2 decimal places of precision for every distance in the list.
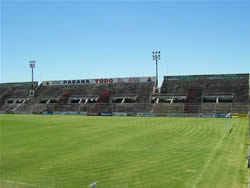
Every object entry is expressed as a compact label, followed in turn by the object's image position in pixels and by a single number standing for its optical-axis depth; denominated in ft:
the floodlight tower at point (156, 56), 217.68
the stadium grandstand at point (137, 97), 181.06
